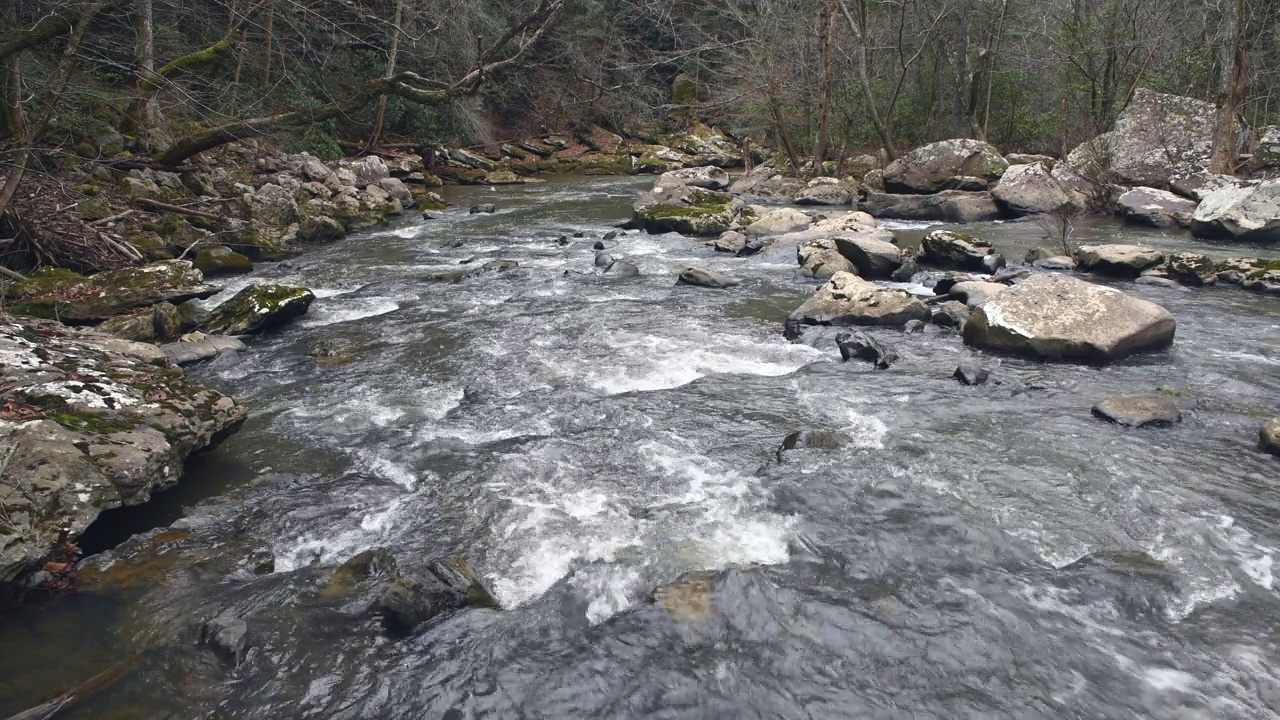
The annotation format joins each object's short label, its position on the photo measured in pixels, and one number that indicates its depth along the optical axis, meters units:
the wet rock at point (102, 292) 7.86
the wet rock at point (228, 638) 3.40
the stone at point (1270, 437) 5.02
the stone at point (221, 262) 11.58
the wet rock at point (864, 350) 7.14
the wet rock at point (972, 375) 6.47
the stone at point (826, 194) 18.64
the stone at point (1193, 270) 9.56
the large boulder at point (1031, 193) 15.07
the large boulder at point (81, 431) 3.83
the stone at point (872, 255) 10.74
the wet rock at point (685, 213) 14.87
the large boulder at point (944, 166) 17.64
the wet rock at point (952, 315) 8.16
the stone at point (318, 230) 14.53
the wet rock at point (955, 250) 11.01
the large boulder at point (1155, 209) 13.35
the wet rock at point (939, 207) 15.47
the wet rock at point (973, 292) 8.78
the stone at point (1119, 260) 10.15
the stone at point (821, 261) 11.00
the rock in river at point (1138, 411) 5.55
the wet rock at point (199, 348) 7.47
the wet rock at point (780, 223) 14.26
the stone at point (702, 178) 21.09
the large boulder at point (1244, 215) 11.61
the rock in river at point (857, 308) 8.41
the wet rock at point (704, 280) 10.55
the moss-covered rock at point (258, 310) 8.30
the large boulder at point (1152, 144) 15.51
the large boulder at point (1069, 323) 6.87
